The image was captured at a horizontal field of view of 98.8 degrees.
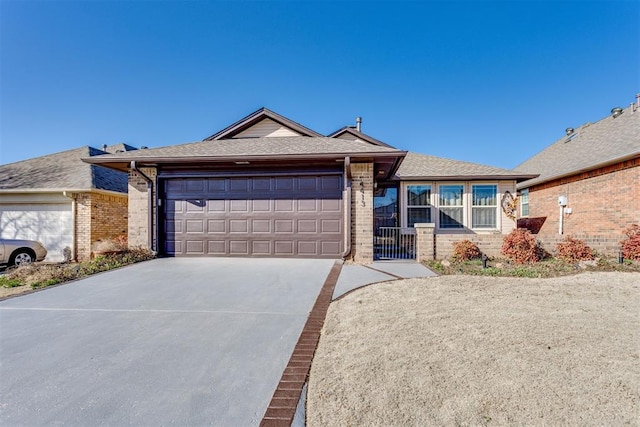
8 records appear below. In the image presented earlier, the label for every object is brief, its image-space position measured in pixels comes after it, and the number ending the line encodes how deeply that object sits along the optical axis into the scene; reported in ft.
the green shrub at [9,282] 18.54
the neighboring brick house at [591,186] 27.63
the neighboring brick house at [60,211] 31.50
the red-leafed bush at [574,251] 23.79
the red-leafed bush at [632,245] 23.11
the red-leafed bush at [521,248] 24.22
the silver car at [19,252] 26.50
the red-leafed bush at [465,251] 25.13
